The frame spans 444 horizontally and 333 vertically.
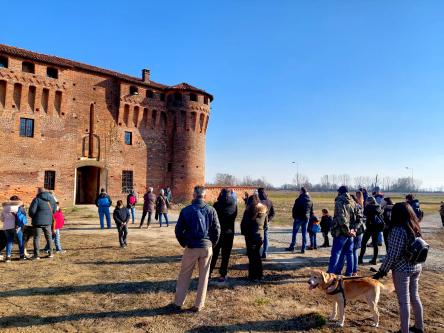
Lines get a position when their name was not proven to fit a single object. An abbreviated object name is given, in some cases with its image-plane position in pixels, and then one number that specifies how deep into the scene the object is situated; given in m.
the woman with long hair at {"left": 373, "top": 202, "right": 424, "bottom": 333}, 3.97
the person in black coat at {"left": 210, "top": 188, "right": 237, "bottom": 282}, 6.33
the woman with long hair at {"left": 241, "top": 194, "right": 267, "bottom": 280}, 6.36
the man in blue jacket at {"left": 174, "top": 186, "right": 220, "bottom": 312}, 4.83
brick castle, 21.75
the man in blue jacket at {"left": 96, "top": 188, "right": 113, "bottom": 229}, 13.44
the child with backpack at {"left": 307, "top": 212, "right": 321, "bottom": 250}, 9.64
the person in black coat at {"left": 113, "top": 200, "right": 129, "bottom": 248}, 9.36
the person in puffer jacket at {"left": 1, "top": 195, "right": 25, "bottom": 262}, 7.63
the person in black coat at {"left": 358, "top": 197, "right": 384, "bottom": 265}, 7.74
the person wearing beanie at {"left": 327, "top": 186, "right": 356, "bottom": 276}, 6.12
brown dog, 4.40
